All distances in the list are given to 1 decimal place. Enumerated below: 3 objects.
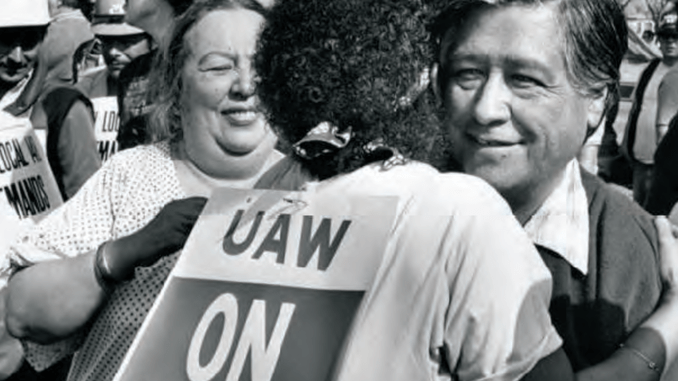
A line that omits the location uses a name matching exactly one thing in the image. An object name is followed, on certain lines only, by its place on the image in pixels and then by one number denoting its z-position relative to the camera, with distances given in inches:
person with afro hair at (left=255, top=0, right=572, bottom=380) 86.5
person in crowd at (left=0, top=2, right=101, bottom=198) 216.7
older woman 118.6
